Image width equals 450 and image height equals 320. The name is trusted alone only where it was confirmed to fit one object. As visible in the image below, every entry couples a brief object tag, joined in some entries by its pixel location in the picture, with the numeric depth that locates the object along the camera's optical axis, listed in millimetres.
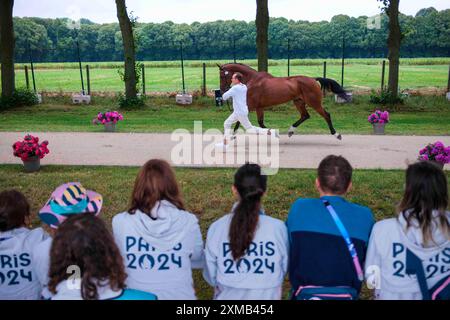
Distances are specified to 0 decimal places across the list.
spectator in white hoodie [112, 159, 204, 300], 3590
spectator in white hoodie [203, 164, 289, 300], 3424
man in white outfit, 11234
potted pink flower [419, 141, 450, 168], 8164
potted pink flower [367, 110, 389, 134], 13289
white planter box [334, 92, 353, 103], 21641
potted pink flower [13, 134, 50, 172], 9195
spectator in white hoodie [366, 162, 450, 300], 3396
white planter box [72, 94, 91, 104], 22891
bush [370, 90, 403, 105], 21062
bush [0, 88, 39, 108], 20838
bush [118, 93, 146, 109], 20844
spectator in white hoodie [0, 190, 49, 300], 3652
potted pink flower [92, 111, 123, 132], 13805
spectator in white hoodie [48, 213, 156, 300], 2922
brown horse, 12914
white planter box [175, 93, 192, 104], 22062
